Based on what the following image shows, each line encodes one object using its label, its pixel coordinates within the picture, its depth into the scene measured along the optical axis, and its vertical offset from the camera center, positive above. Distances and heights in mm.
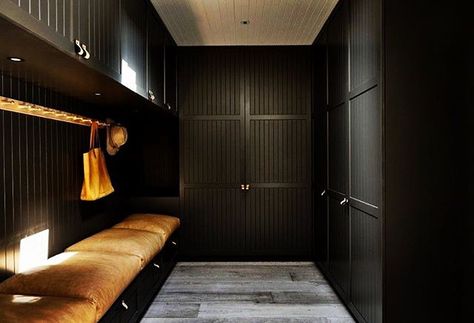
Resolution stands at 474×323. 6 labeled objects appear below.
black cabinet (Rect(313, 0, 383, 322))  2352 +22
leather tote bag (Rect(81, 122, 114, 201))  3076 -117
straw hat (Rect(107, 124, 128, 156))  3605 +211
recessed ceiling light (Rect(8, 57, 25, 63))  1771 +463
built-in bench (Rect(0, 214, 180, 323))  1723 -636
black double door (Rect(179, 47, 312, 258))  4512 +87
